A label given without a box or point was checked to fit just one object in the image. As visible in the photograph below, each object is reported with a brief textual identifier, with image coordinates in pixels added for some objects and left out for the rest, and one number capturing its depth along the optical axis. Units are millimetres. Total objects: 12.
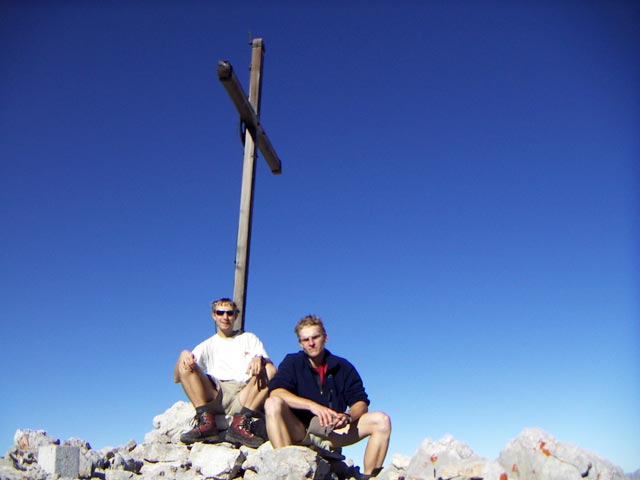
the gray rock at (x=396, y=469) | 4543
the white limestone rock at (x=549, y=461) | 3967
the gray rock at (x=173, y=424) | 6395
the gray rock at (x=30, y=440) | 5645
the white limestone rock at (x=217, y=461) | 4977
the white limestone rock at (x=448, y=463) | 4109
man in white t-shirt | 5977
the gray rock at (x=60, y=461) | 4902
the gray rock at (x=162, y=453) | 5738
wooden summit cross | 7773
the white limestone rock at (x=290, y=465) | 4453
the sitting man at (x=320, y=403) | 5320
